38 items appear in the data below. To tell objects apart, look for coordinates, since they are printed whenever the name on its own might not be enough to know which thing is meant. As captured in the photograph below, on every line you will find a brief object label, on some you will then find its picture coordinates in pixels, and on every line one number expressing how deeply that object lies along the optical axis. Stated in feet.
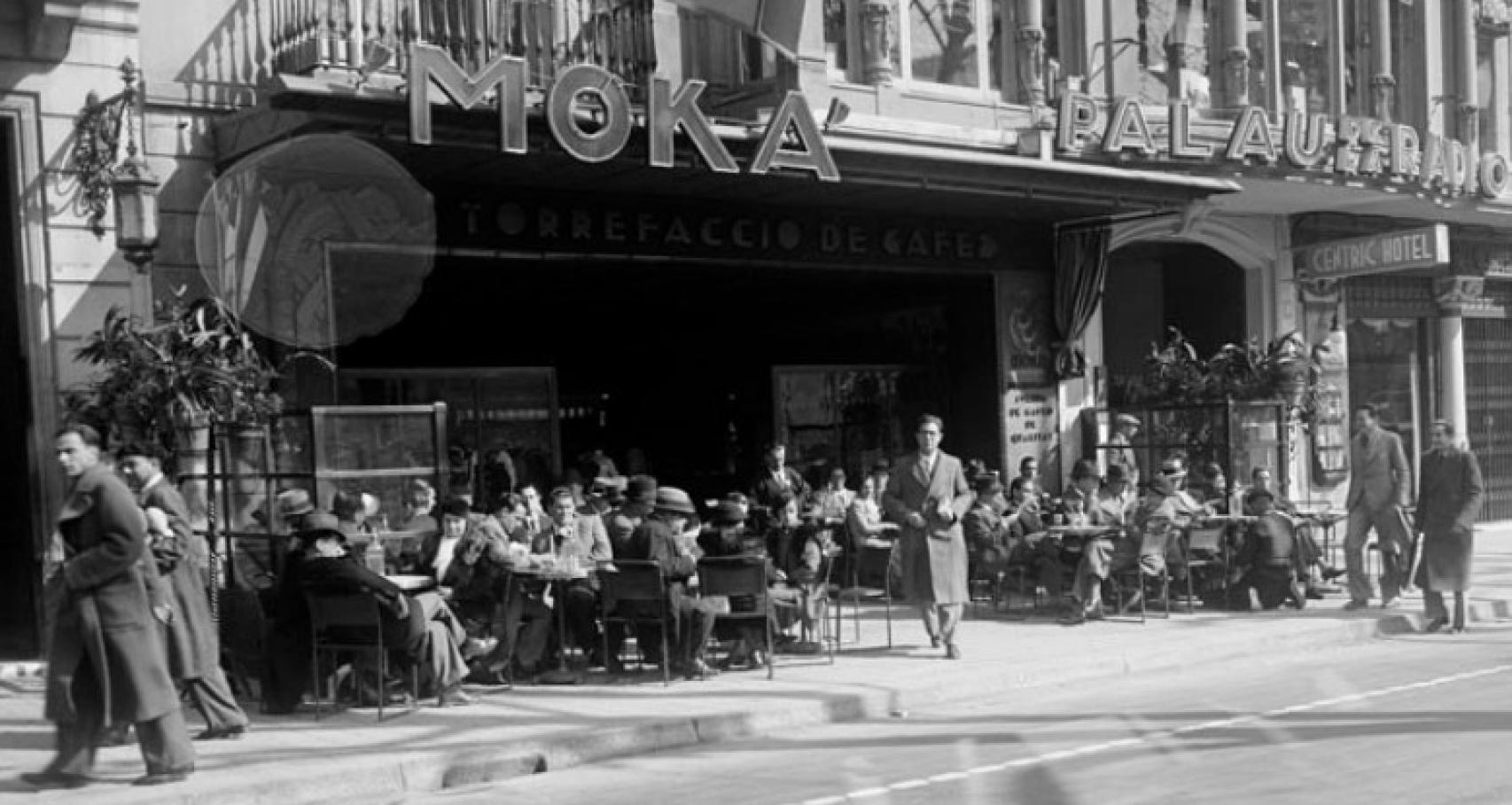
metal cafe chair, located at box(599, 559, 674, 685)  37.16
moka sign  39.96
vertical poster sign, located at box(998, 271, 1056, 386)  62.90
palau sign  57.88
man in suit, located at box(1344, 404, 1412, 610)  49.57
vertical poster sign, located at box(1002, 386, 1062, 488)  62.80
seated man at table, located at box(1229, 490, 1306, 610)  49.83
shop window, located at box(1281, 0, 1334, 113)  68.90
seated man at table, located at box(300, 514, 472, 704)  32.73
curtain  63.05
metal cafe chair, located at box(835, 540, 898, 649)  47.26
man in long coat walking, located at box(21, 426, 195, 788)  26.71
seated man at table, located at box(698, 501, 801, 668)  39.09
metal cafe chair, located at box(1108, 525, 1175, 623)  48.34
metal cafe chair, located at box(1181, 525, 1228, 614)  48.85
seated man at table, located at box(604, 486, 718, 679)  37.81
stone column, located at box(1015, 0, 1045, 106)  60.52
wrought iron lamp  39.01
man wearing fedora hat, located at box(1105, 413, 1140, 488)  59.06
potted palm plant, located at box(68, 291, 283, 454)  37.14
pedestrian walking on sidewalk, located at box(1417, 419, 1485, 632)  46.19
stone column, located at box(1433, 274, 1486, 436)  79.25
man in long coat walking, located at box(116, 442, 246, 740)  29.78
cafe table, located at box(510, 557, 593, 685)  36.70
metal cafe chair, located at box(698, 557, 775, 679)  37.86
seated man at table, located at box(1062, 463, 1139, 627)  47.83
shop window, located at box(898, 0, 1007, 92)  58.54
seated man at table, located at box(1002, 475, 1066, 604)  49.78
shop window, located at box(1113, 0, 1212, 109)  64.39
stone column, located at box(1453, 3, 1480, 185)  74.13
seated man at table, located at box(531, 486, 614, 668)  39.14
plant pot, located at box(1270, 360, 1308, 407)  57.47
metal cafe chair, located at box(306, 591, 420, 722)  32.89
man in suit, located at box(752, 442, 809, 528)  54.19
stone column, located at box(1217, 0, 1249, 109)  64.69
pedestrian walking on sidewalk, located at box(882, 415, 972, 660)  40.83
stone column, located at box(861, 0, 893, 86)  55.67
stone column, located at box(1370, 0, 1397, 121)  70.44
